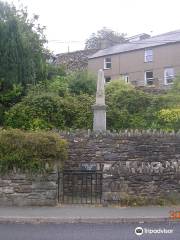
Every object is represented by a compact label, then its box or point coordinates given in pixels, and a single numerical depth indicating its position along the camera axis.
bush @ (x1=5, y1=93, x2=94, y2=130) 19.11
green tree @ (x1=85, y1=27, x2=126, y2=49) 61.71
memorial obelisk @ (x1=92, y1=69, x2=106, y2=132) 17.70
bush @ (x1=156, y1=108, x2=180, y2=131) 19.56
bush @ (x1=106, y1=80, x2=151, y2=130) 20.38
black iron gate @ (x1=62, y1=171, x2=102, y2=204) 13.33
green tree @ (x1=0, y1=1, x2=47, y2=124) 21.67
